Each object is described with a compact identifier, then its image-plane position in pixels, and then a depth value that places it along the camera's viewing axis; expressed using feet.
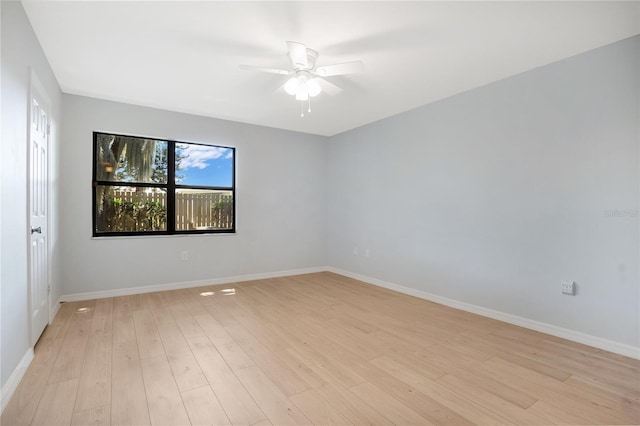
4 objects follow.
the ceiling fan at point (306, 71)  7.68
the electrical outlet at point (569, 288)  8.62
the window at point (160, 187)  12.62
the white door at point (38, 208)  7.52
